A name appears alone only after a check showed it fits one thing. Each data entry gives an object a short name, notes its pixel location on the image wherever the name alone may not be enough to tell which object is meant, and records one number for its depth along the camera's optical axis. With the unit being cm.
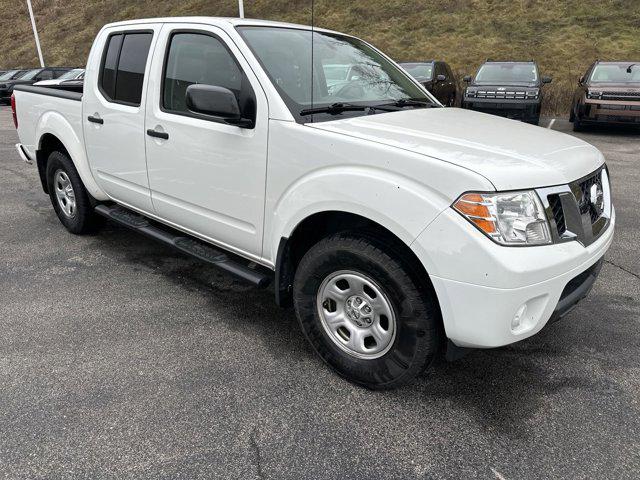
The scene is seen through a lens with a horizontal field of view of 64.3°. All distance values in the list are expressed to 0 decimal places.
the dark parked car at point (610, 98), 1116
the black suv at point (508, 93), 1151
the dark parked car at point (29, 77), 2044
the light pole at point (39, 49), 3288
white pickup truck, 216
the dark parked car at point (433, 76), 1233
